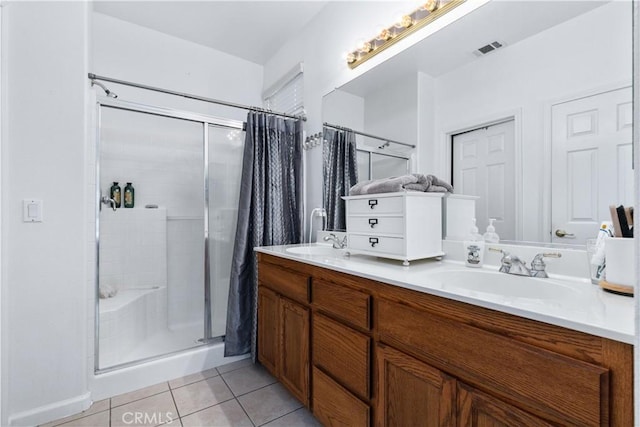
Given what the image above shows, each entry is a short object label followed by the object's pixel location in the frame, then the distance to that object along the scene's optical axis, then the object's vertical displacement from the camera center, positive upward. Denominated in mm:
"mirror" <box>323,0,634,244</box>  947 +415
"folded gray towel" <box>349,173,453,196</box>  1279 +138
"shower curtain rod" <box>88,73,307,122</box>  1677 +801
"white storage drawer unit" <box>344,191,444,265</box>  1238 -51
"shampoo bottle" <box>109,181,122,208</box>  2547 +186
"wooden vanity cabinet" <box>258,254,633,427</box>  578 -409
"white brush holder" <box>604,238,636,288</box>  749 -122
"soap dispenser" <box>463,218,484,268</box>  1207 -155
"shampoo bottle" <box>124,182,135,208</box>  2602 +163
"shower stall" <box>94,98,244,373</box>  2256 -111
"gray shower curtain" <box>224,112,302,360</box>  2088 +1
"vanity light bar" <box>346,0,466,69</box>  1426 +1045
